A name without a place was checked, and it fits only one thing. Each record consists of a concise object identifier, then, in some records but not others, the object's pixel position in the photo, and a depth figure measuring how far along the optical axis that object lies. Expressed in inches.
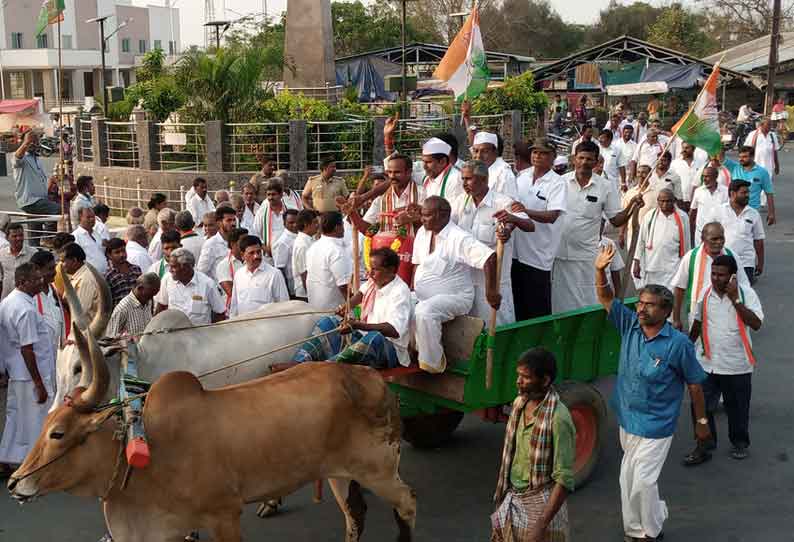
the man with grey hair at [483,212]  292.9
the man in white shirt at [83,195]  513.7
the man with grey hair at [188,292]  313.4
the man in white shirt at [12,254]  380.5
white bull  241.6
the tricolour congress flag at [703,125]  331.0
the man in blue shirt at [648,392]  238.5
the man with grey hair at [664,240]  422.9
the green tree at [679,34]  2471.7
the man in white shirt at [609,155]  693.9
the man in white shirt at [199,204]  542.3
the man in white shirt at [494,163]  327.9
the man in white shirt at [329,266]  341.1
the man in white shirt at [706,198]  501.7
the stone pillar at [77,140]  958.4
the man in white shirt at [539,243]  314.5
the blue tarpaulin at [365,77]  1494.8
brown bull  198.1
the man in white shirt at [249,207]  480.9
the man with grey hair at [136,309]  292.5
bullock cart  255.3
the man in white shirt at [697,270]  319.6
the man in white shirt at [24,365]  300.4
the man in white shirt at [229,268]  363.3
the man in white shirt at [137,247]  381.7
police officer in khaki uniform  510.3
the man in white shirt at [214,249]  393.7
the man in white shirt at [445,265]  257.8
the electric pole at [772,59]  1332.4
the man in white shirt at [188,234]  401.7
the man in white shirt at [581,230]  343.9
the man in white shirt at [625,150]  805.7
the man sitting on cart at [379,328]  246.4
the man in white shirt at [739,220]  455.2
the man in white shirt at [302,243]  377.4
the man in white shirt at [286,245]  412.2
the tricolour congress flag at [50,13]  598.5
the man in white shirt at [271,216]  446.3
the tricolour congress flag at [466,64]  428.1
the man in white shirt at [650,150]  716.7
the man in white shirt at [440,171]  314.5
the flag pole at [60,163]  504.4
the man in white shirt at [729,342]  299.6
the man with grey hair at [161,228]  414.3
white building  2635.3
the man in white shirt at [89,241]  401.1
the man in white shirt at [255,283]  329.4
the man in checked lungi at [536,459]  201.9
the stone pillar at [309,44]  931.3
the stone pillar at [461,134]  850.1
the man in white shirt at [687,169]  602.2
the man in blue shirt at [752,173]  619.5
